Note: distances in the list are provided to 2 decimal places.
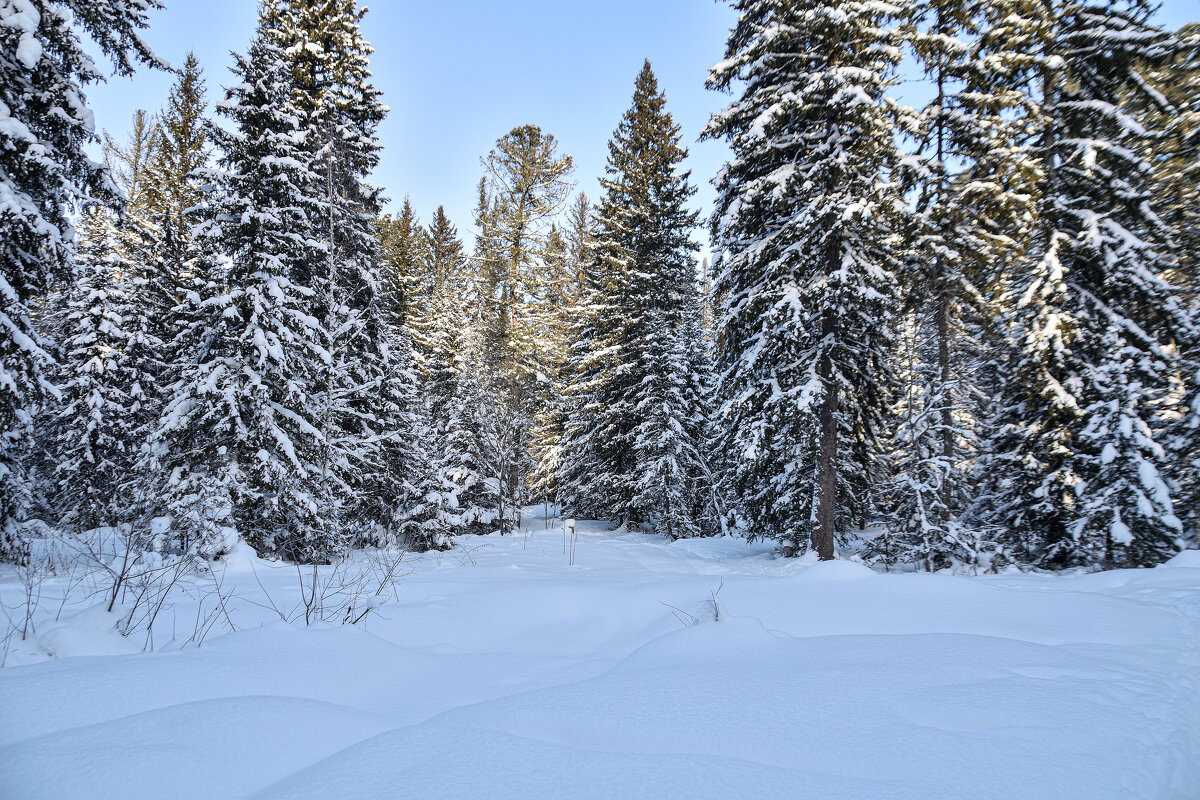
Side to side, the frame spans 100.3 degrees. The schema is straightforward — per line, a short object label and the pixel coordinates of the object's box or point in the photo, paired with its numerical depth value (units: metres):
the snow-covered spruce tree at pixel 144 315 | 15.82
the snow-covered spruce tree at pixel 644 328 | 17.11
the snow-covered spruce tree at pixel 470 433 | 18.69
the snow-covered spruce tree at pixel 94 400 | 14.95
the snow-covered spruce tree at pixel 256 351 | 9.66
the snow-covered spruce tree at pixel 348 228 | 11.91
